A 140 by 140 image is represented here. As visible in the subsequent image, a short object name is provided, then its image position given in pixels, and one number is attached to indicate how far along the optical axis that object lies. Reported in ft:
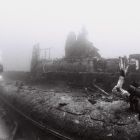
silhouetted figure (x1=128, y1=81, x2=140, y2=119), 13.48
